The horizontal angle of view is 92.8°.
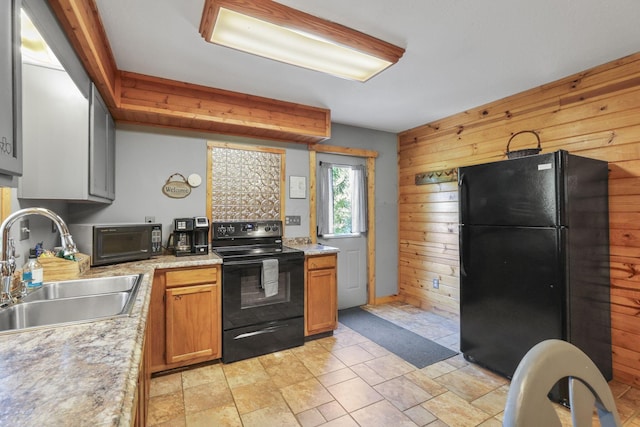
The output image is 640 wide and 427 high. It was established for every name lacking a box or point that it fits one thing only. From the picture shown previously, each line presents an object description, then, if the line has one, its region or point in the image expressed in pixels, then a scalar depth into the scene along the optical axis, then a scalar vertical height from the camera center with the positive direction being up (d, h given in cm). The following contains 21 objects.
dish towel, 273 -55
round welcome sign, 302 +29
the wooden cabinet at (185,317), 239 -81
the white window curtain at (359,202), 411 +17
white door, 401 -64
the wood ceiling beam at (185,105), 186 +99
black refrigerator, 204 -34
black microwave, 227 -19
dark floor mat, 272 -127
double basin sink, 132 -42
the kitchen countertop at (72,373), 65 -42
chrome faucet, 124 -13
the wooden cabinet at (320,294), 305 -81
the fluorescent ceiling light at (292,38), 171 +113
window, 397 +20
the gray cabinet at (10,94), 87 +37
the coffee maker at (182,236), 277 -18
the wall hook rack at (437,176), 363 +46
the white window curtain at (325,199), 387 +20
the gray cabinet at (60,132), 174 +53
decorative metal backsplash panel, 324 +35
